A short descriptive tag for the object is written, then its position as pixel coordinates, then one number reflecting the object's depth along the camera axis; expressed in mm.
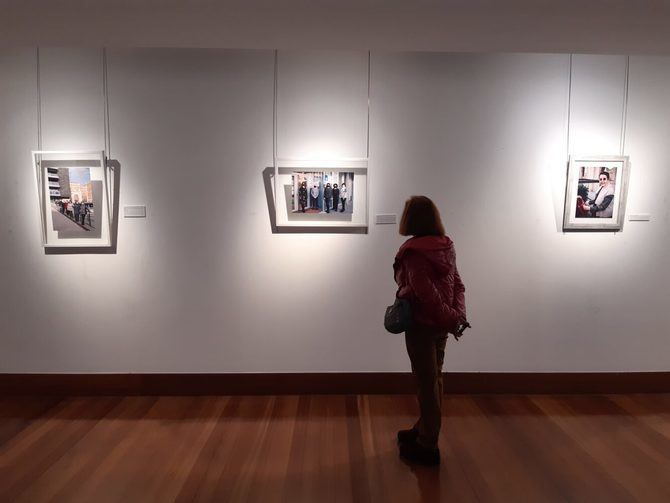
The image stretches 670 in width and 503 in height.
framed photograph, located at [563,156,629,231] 4090
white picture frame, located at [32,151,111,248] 4047
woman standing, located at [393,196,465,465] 2869
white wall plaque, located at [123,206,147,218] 4148
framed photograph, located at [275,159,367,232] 4078
